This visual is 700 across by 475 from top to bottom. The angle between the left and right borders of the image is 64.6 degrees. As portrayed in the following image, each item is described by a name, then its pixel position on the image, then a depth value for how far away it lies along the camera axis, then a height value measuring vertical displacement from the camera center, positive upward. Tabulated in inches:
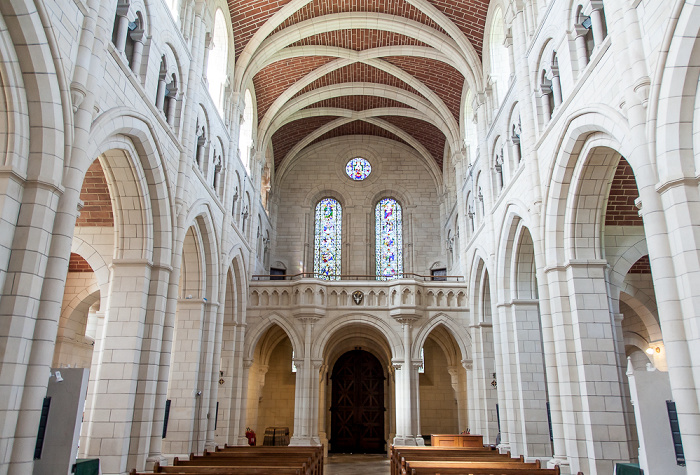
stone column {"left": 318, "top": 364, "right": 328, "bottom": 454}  853.8 +8.1
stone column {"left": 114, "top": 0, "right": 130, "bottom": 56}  370.3 +249.8
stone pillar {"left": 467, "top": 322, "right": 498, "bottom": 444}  678.5 +35.7
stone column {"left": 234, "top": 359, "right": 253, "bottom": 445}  703.4 +12.0
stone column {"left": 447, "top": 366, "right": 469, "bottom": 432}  865.5 +37.6
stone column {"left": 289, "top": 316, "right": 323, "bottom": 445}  725.9 +23.3
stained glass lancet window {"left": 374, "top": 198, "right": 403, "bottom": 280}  988.6 +306.1
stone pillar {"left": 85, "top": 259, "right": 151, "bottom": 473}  382.6 +30.1
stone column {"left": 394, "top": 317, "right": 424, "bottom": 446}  728.3 +22.2
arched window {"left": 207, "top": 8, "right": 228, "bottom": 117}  629.0 +391.2
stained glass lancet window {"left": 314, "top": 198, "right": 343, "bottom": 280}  995.3 +309.7
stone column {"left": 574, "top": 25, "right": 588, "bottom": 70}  391.9 +253.3
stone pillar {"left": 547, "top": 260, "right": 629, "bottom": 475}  376.2 +33.4
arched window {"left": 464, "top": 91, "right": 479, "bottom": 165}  772.3 +389.2
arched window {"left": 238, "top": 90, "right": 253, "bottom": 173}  785.6 +387.0
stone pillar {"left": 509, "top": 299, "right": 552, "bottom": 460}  514.0 +31.7
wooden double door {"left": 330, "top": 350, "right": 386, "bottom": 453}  915.4 +17.0
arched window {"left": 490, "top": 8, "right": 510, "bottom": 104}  633.6 +403.9
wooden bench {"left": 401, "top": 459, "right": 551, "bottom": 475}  324.2 -30.8
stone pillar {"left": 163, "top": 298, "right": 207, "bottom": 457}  522.9 +27.2
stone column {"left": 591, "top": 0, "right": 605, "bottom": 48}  364.2 +250.4
